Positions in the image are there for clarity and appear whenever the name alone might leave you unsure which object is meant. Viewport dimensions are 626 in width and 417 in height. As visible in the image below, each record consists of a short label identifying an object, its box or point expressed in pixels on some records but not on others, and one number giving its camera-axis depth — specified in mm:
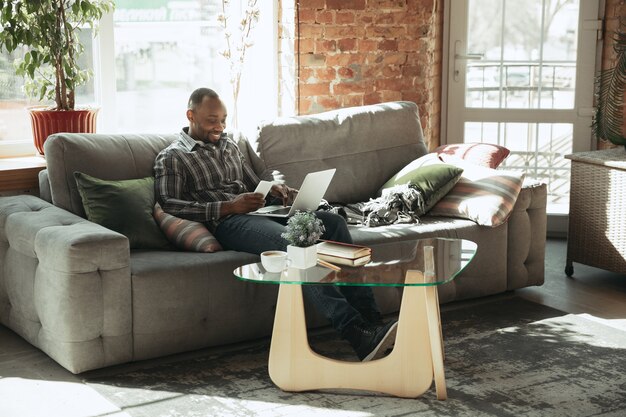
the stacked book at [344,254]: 3283
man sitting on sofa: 3521
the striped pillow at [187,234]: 3873
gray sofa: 3469
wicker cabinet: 4742
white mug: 3264
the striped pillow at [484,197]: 4391
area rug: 3184
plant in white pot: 3225
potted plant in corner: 4301
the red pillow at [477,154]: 4816
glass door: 5711
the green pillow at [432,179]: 4486
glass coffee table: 3184
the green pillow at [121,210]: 3885
